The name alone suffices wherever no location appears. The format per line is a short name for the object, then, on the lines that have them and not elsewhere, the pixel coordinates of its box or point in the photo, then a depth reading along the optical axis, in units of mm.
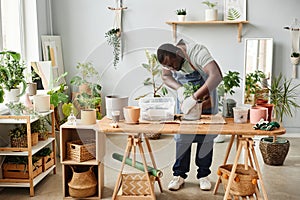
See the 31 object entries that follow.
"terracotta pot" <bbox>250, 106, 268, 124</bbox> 3180
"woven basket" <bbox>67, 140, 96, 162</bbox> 3477
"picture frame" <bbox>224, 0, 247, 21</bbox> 5527
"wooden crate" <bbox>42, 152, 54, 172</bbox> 3971
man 3281
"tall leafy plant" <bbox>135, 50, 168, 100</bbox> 5607
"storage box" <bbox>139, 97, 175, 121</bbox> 3303
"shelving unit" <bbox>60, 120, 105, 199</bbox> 3482
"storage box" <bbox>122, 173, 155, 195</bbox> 3441
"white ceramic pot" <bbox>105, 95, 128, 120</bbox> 3363
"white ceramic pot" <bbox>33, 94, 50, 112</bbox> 3951
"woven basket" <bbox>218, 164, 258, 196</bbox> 3211
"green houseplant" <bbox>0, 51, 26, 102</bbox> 3781
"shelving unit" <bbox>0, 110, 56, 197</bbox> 3582
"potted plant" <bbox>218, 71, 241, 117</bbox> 3430
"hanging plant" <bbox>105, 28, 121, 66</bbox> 5717
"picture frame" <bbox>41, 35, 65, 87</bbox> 5304
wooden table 3010
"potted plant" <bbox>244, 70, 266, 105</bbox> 5574
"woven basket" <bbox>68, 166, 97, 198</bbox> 3496
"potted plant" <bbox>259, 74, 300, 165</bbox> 4395
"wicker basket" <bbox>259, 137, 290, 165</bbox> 4395
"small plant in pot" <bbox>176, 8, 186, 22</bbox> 5523
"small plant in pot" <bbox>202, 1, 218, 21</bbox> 5453
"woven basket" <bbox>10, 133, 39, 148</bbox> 3658
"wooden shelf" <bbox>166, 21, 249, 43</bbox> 5453
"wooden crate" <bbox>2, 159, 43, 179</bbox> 3684
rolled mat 3393
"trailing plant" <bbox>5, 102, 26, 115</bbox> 3695
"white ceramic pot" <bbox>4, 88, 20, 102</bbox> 3846
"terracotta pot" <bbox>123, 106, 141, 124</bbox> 3221
